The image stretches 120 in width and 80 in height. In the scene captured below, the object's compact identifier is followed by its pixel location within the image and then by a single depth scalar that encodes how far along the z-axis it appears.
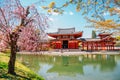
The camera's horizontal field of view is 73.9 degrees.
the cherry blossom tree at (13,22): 2.74
